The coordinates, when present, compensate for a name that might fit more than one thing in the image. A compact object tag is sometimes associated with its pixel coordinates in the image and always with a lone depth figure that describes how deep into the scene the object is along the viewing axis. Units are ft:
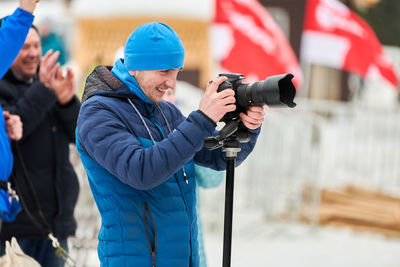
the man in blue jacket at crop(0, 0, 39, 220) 18.01
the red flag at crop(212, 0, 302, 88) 48.12
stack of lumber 51.36
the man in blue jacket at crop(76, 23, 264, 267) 13.83
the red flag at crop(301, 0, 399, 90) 52.70
